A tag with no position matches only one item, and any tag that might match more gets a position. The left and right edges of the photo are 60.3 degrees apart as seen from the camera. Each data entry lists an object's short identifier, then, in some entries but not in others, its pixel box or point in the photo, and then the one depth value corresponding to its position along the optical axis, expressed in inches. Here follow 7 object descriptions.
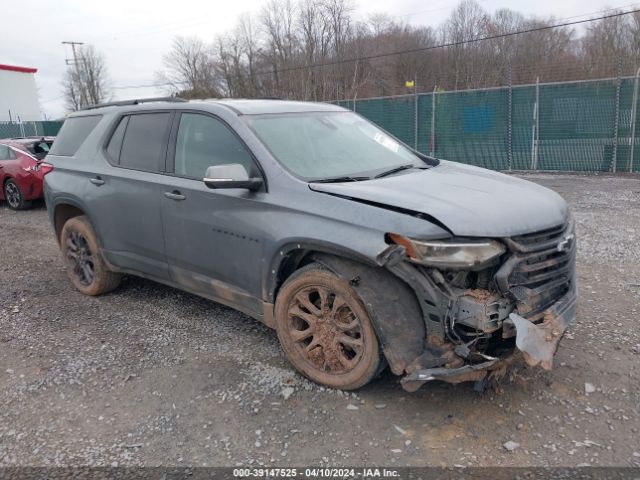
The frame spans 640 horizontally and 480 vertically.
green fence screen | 518.6
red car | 442.0
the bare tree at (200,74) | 2043.6
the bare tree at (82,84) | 2859.3
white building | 2118.6
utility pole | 2838.8
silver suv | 118.3
